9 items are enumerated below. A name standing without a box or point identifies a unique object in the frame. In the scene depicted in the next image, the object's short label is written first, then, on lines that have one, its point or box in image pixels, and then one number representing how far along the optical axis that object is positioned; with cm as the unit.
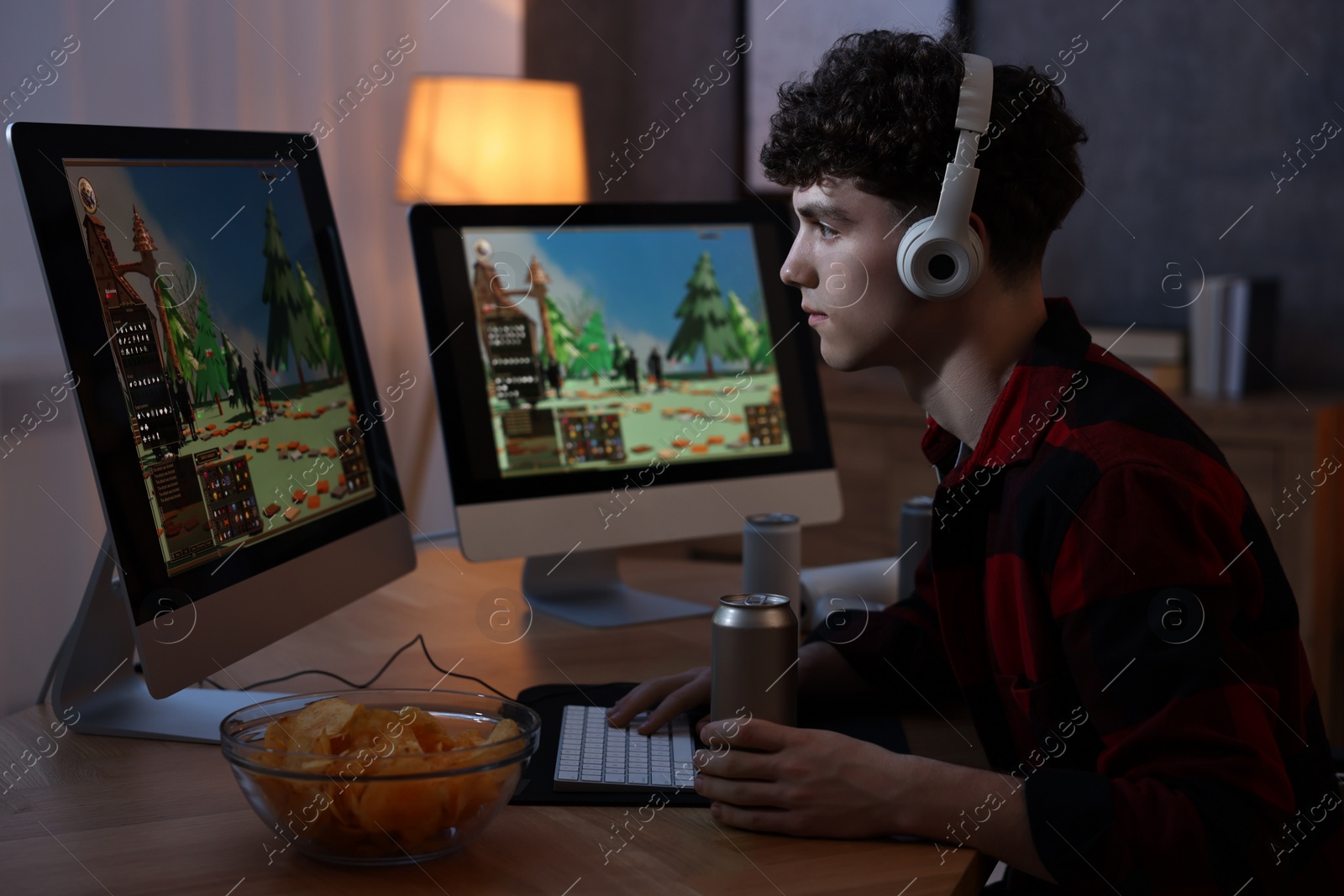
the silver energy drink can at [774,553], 146
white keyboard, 98
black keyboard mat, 95
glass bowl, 79
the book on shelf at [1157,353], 260
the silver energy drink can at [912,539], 156
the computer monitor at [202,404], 94
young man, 82
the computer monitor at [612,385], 150
